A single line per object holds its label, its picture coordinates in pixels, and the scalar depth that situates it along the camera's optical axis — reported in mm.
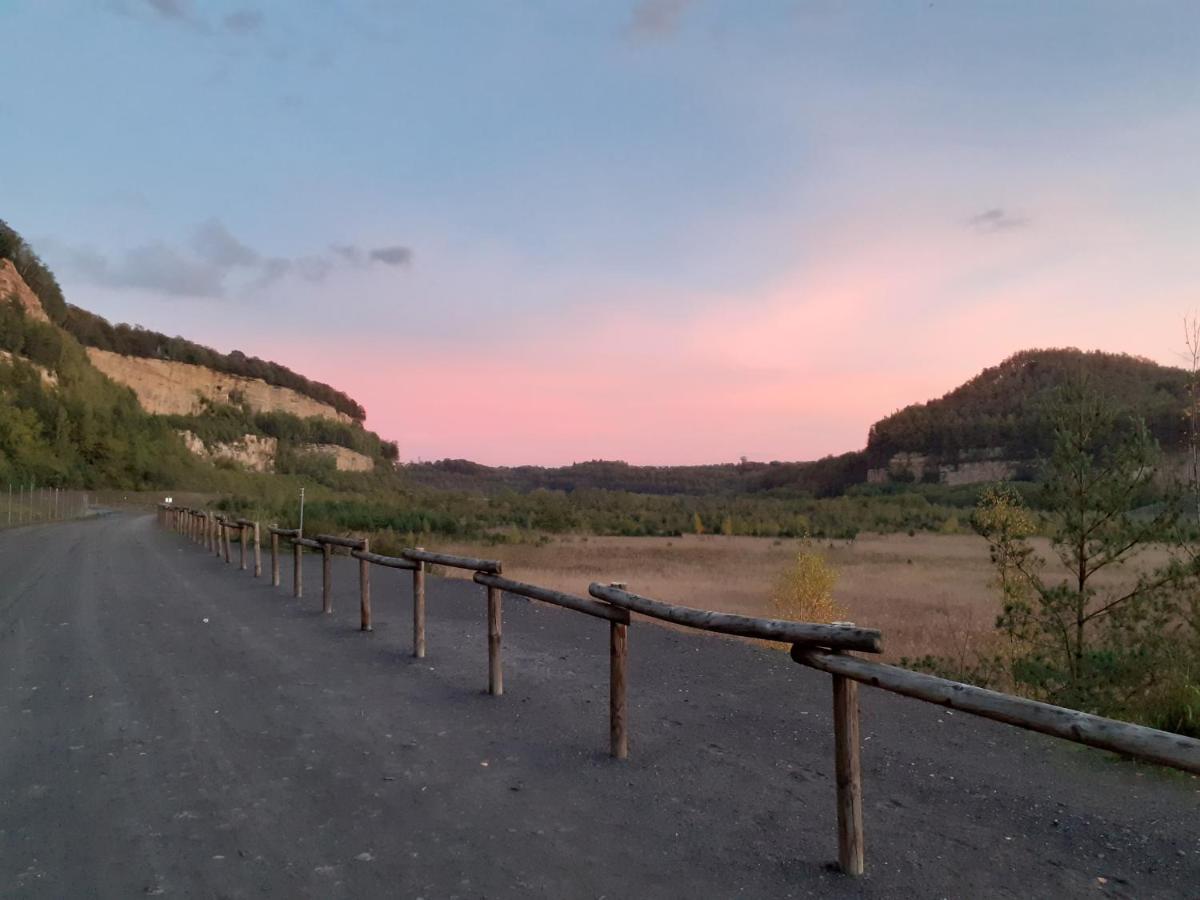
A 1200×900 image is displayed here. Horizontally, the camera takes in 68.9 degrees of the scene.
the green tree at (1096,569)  8281
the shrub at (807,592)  15797
